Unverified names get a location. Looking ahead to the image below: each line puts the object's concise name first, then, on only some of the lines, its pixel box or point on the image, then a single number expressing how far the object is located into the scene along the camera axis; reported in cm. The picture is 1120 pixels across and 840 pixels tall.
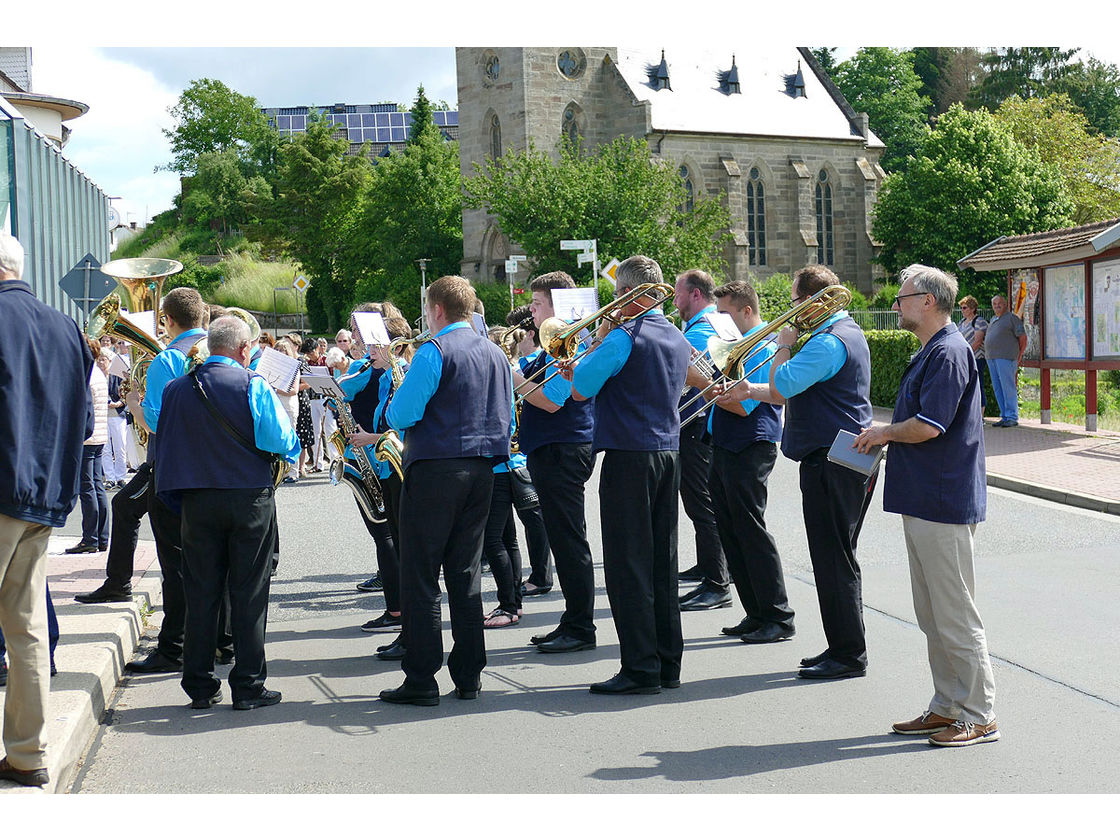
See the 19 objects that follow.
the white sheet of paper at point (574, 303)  736
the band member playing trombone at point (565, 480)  697
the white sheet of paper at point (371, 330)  753
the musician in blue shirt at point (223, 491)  587
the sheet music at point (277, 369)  661
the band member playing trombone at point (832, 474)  617
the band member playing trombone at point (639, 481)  604
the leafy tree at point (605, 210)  3878
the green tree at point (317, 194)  6881
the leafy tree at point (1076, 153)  4753
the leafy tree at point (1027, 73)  6378
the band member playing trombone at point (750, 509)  699
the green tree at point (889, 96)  6819
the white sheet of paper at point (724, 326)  727
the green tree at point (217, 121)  9275
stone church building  4884
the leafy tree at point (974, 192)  4434
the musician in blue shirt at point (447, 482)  585
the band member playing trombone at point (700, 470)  782
